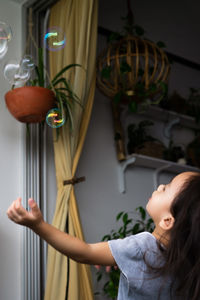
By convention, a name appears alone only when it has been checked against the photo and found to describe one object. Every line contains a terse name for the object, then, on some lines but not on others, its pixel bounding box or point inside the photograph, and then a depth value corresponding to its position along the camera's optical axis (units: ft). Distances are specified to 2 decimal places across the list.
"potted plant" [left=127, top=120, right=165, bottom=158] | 12.16
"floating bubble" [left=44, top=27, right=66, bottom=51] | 8.89
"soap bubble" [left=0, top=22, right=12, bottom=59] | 8.27
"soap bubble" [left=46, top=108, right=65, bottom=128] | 8.54
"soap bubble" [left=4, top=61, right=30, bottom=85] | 8.82
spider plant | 9.55
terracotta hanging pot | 9.07
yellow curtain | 9.01
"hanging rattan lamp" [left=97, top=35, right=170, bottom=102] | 10.82
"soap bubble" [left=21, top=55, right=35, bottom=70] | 8.87
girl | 4.59
